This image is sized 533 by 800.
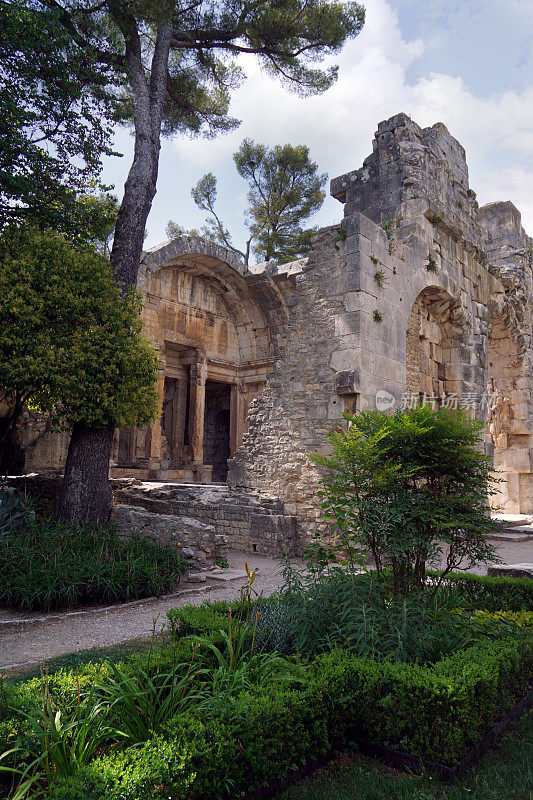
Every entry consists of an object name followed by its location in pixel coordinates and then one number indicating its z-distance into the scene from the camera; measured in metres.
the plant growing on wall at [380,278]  9.09
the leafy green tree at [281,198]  21.06
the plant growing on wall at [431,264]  10.70
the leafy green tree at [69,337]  7.53
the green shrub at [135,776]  1.78
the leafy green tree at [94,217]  9.49
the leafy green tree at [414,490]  3.68
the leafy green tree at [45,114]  7.67
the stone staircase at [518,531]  11.17
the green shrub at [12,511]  7.42
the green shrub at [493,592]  4.74
